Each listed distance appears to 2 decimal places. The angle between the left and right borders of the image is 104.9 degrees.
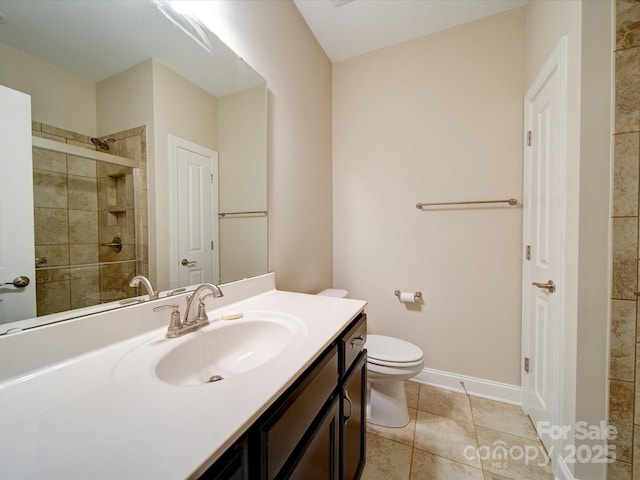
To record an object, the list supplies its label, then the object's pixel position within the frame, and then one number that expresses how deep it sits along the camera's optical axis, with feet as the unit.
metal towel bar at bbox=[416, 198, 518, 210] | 5.22
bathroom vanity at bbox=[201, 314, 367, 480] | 1.55
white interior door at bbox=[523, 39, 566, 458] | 3.72
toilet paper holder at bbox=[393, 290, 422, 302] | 6.04
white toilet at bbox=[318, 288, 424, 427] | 4.50
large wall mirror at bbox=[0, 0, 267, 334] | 1.99
